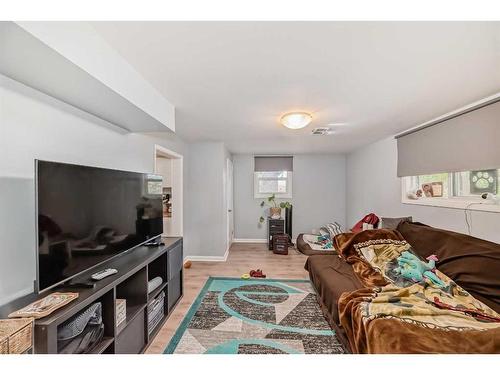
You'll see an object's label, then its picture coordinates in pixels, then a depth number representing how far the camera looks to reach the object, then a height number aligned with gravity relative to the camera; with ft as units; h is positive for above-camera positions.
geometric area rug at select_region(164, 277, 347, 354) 5.88 -4.39
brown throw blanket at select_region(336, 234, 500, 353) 3.67 -2.68
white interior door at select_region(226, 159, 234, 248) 15.53 -1.23
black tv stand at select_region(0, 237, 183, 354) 3.28 -2.58
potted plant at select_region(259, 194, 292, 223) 17.38 -1.51
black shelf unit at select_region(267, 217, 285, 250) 16.58 -2.97
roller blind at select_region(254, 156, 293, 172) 18.12 +2.00
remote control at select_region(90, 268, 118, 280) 4.69 -1.93
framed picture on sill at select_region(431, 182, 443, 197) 8.96 -0.08
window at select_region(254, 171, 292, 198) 18.40 +0.31
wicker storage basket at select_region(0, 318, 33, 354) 2.73 -1.94
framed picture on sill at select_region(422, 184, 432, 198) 9.51 -0.13
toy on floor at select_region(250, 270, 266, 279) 10.79 -4.36
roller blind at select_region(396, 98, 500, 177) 6.49 +1.59
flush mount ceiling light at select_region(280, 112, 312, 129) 7.52 +2.44
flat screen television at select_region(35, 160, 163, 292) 3.71 -0.63
